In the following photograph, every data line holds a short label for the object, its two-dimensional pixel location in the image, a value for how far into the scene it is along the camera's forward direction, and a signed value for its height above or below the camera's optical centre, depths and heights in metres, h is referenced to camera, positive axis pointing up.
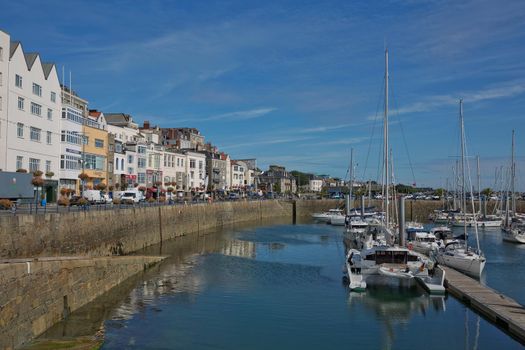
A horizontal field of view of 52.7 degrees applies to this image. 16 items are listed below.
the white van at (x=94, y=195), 58.78 -0.09
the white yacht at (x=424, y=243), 50.84 -4.80
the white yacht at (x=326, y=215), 106.82 -4.24
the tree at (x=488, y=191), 180.32 +1.25
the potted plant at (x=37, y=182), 39.66 +0.92
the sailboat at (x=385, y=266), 33.53 -4.60
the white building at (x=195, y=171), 107.62 +4.94
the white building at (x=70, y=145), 60.75 +5.80
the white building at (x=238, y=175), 143.75 +5.57
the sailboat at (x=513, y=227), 65.72 -4.37
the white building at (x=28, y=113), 48.34 +8.09
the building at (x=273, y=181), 185.25 +4.98
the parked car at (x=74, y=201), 44.19 -0.59
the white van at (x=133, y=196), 65.25 -0.21
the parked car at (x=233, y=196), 105.01 -0.34
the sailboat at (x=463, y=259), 38.72 -4.84
